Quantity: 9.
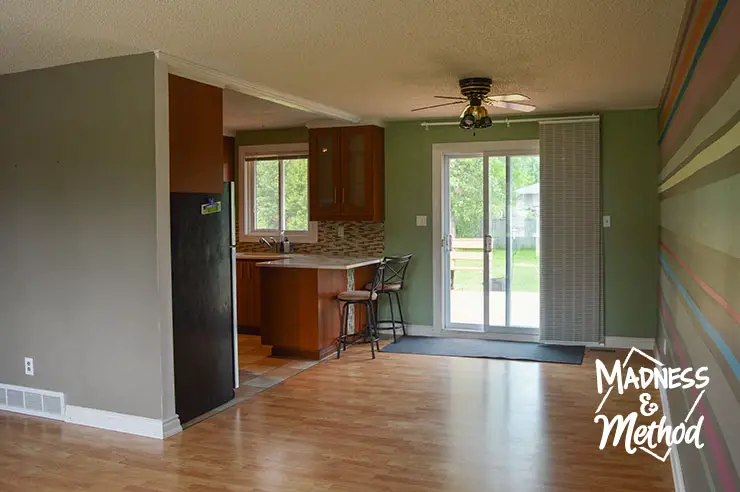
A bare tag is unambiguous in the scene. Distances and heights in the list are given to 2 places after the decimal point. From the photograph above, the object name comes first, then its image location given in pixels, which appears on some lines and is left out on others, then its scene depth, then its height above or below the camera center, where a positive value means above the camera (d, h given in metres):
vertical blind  6.68 -0.16
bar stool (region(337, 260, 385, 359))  6.42 -0.94
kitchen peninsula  6.28 -0.82
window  8.13 +0.32
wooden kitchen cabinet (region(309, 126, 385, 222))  7.29 +0.49
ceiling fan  4.91 +0.86
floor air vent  4.57 -1.24
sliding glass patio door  7.05 -0.27
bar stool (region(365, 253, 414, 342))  7.24 -0.66
